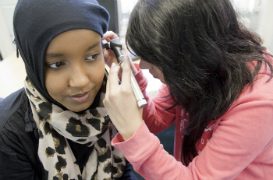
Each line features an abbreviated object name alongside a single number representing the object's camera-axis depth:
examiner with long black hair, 0.52
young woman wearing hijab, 0.48
